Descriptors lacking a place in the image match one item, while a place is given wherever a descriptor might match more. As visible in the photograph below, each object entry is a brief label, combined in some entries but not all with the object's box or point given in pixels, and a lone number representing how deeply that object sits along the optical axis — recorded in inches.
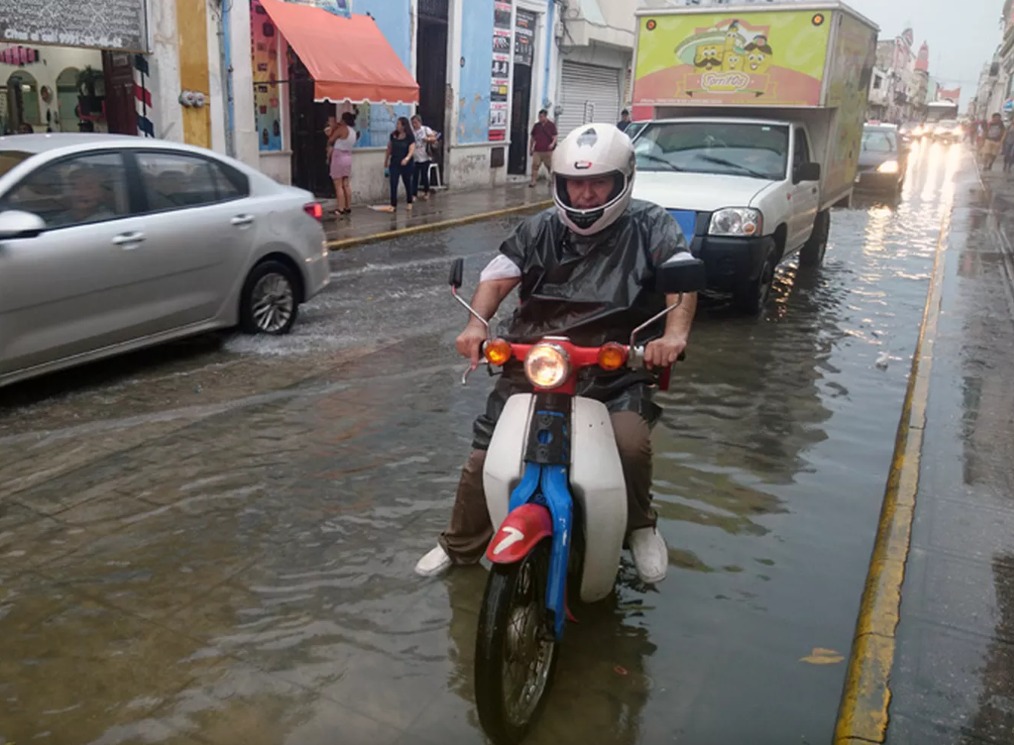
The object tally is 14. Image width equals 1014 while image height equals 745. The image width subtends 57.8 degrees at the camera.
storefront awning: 566.3
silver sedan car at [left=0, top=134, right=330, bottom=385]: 217.5
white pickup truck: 327.0
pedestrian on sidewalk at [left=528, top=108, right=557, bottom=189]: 816.9
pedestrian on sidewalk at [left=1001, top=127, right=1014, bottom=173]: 1289.2
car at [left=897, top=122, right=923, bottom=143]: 2118.4
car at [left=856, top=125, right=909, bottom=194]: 831.3
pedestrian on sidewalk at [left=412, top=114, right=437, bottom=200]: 669.3
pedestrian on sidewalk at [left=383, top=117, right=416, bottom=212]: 631.8
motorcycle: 108.6
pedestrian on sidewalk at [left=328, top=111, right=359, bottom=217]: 580.4
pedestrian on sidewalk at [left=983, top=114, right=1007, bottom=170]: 1290.6
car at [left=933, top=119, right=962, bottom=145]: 2467.8
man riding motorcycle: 128.6
